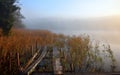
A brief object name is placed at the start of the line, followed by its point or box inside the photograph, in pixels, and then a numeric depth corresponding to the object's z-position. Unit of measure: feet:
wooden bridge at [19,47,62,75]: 11.35
